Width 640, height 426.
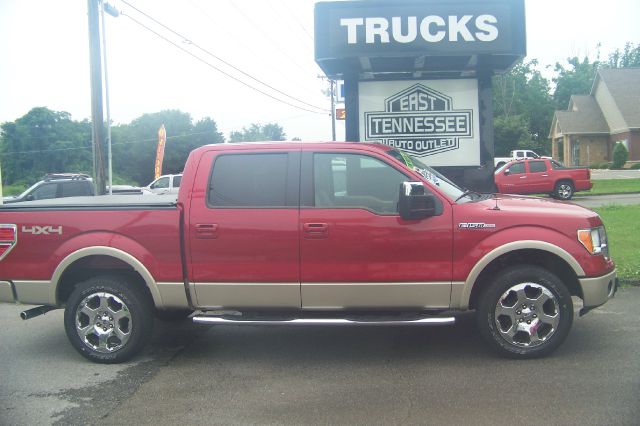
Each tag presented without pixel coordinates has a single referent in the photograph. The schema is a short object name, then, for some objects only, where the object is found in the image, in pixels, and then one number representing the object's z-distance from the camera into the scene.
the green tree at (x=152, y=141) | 64.75
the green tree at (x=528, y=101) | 61.62
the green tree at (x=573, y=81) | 65.50
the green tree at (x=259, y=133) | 85.61
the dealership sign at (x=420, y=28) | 8.23
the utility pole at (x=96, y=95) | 14.17
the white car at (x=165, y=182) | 24.91
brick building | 45.00
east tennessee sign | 9.16
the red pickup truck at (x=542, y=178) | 23.44
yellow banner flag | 29.77
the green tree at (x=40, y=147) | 59.44
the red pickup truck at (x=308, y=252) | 5.06
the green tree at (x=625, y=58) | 72.44
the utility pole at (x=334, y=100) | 34.50
